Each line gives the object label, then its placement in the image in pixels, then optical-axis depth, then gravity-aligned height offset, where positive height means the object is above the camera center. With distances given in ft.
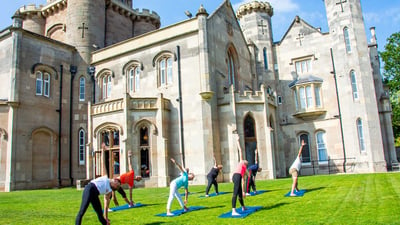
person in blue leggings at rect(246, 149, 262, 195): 44.27 -2.55
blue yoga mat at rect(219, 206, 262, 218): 28.50 -4.82
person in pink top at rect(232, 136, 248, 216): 29.20 -2.49
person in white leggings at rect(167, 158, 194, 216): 31.63 -2.38
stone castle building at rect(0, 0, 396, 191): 72.84 +15.72
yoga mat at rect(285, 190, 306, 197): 39.22 -4.58
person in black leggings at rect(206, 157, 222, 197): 45.53 -2.25
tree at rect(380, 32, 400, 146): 115.85 +28.75
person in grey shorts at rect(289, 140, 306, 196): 39.55 -1.86
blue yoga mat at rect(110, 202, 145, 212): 37.07 -4.87
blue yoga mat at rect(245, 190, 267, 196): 44.02 -4.73
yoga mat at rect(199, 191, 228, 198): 45.74 -4.82
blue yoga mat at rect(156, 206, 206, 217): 31.40 -4.89
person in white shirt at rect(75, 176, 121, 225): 24.47 -2.13
